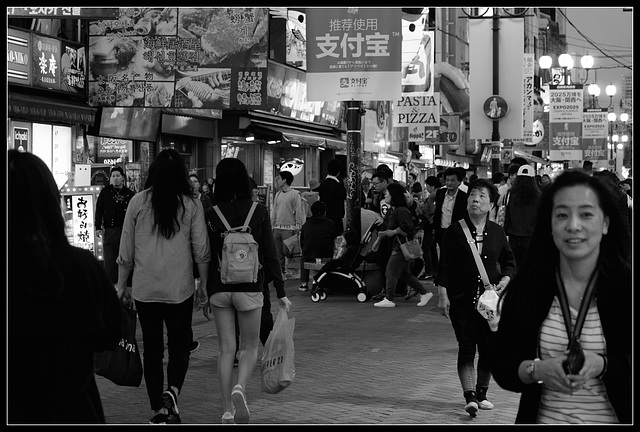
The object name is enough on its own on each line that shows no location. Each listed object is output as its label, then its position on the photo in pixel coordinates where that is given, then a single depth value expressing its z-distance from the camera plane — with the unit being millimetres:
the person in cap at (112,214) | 13695
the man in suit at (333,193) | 18547
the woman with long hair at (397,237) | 15023
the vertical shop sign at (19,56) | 17469
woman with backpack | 7480
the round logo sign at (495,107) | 20422
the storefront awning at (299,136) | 27328
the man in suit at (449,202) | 14117
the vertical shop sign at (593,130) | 40344
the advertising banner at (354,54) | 15836
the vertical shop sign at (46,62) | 18252
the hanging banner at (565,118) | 34562
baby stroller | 16000
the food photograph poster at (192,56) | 17750
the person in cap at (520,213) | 12180
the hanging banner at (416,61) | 22797
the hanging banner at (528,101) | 26109
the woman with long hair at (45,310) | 3605
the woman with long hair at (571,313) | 3676
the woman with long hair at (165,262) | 7395
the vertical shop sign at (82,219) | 13531
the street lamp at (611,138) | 72625
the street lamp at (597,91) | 43625
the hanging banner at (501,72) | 20422
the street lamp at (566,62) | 33688
